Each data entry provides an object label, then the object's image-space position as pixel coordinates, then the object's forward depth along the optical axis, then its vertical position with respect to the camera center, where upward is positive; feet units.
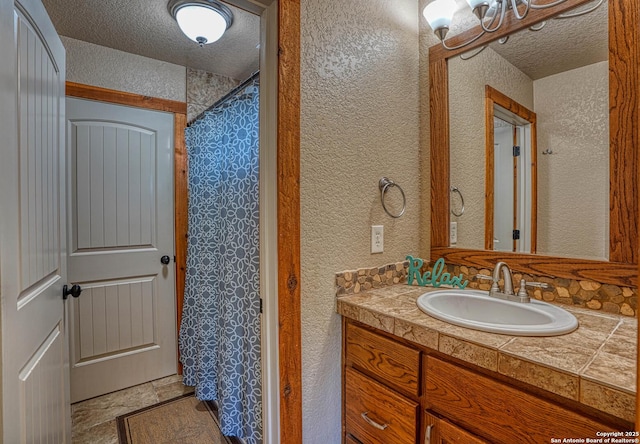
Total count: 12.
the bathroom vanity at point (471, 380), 2.12 -1.36
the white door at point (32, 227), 2.42 -0.05
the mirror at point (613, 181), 3.17 +0.40
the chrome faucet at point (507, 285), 3.71 -0.83
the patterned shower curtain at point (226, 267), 4.75 -0.85
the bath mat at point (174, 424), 5.51 -3.89
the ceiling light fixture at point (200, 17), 5.26 +3.54
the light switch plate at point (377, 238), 4.36 -0.28
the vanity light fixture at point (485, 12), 3.84 +2.74
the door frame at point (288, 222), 3.48 -0.02
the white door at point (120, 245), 6.58 -0.54
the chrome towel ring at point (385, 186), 4.44 +0.48
